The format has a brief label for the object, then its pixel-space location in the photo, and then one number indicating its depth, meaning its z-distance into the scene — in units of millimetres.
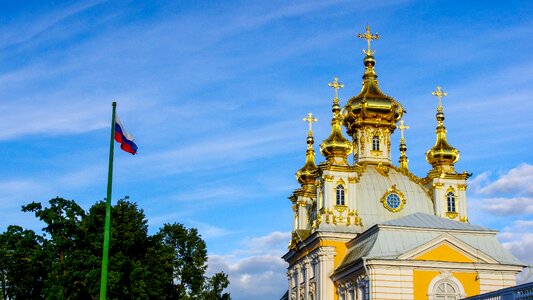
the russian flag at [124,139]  27719
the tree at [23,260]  47594
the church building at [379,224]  43750
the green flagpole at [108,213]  26250
